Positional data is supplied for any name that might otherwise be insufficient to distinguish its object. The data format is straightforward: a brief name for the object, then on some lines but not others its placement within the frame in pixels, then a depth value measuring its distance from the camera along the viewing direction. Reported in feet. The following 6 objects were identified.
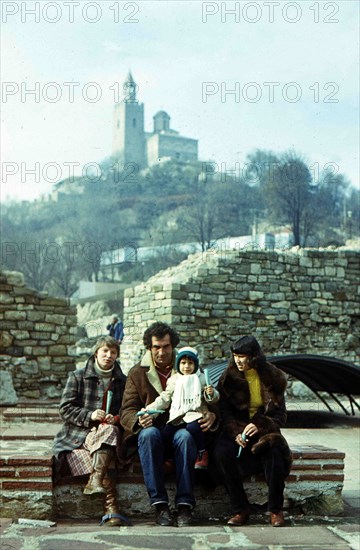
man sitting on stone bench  15.30
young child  15.94
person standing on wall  63.08
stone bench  15.49
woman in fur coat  15.61
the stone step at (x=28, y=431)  21.50
